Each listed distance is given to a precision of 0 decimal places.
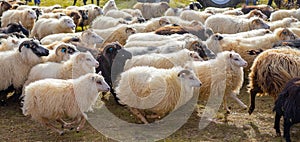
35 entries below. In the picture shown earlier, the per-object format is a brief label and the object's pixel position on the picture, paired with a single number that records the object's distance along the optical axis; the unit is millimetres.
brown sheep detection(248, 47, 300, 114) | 6457
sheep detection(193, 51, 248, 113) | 6930
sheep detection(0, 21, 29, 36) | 10798
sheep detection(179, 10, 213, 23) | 13312
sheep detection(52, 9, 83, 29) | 14309
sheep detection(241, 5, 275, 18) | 15273
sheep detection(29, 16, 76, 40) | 11461
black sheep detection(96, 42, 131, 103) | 7699
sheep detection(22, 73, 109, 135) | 5781
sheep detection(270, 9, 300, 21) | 12859
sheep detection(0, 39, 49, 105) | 7242
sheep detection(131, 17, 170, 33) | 11070
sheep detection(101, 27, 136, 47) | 10094
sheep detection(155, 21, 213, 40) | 10117
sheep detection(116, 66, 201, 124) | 6156
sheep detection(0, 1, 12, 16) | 16125
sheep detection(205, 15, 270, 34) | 11262
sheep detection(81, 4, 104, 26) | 15852
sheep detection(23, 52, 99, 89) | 6931
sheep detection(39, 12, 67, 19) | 13015
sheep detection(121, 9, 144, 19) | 14455
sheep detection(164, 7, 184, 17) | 14584
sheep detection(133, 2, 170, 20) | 17125
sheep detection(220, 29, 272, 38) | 9674
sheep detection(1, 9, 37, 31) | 13141
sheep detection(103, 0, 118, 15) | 15930
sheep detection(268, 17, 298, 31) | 10969
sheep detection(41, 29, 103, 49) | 9383
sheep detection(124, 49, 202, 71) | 7258
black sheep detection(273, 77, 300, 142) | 5441
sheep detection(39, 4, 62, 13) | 16250
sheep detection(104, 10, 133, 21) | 13505
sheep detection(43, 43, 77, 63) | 7551
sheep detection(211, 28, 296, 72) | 8656
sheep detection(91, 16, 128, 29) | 11555
